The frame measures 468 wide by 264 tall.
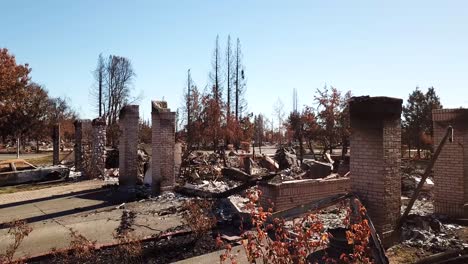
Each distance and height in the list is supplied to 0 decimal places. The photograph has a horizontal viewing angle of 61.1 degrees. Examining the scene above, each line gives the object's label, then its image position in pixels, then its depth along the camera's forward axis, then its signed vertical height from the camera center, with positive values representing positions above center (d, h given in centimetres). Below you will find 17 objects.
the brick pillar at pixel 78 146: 2172 -34
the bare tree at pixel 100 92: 4722 +567
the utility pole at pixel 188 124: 2558 +114
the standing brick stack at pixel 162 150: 1385 -35
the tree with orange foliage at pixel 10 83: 2518 +377
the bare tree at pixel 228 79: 4833 +739
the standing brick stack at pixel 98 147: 1981 -36
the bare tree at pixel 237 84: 4834 +688
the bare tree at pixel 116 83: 4653 +693
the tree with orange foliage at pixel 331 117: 2375 +140
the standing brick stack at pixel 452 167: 962 -66
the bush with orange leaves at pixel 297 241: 363 -96
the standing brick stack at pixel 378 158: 691 -31
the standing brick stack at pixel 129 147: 1562 -28
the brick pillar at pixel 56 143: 2391 -19
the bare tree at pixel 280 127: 5607 +185
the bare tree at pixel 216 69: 4708 +854
